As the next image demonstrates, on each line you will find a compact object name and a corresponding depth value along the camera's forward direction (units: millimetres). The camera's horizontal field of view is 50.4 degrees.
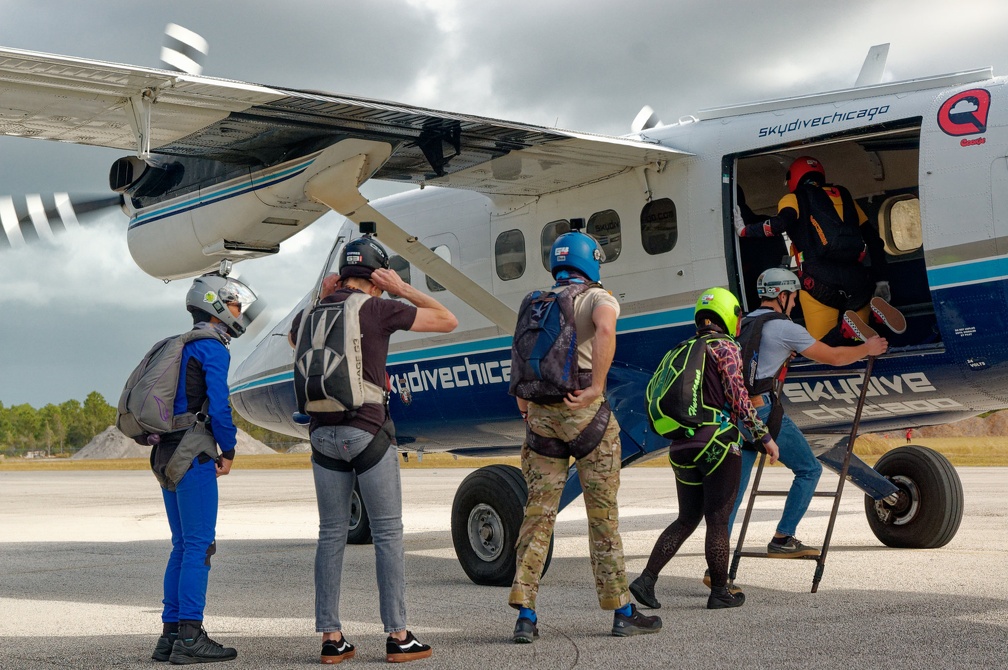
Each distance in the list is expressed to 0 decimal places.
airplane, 7328
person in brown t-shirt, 5535
